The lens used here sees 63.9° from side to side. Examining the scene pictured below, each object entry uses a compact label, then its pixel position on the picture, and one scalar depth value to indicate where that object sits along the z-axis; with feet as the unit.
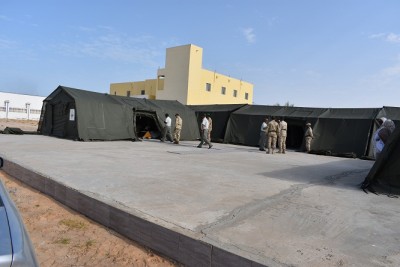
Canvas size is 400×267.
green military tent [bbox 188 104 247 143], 70.33
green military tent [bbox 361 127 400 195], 20.74
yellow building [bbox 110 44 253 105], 119.14
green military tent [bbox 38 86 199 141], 52.60
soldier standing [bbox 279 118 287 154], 49.45
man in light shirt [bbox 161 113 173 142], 59.26
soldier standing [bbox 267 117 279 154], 47.73
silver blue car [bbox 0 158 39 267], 5.85
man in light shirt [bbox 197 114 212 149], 50.31
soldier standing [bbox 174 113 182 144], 56.17
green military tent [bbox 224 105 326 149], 61.11
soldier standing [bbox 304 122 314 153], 56.13
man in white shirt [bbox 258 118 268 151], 51.55
